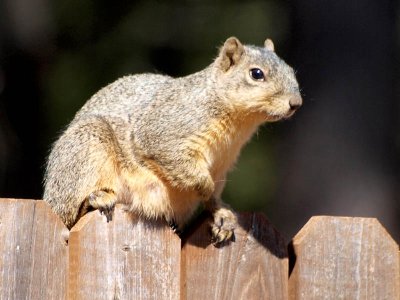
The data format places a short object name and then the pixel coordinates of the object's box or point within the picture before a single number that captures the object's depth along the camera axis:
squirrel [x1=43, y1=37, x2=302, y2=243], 7.43
